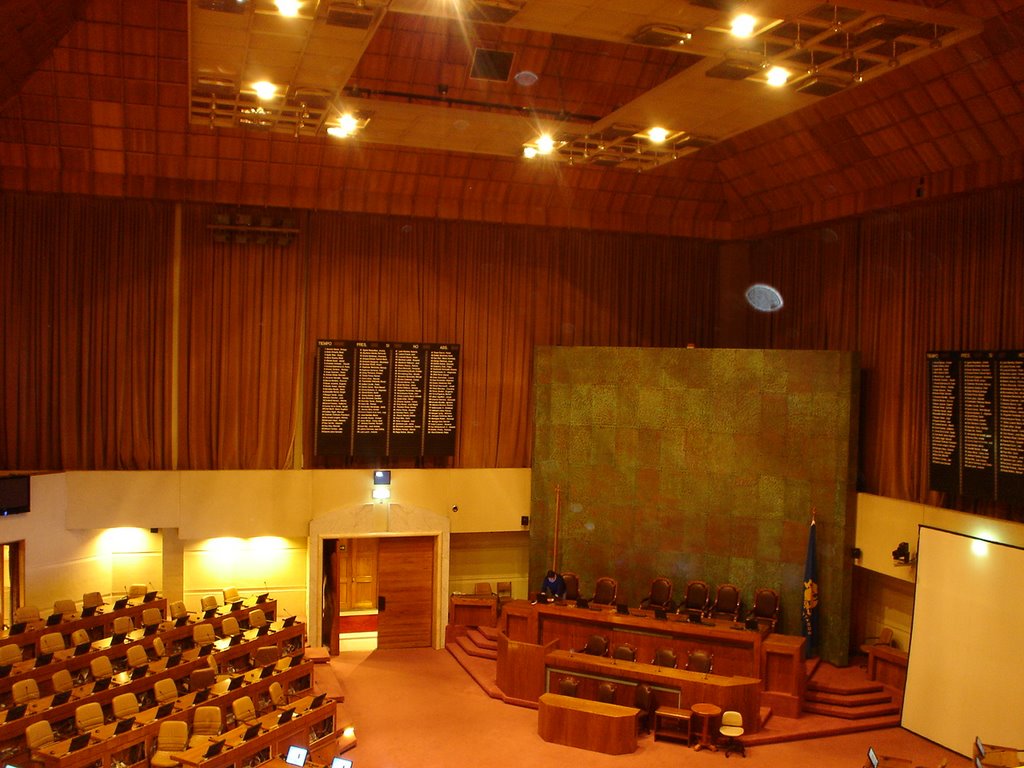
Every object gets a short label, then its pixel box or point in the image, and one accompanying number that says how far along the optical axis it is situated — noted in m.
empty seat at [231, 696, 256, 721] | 9.79
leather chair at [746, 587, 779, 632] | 12.83
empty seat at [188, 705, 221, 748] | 9.47
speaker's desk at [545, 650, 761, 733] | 11.07
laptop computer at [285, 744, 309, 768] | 8.72
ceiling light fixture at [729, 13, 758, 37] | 7.31
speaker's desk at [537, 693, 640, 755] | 10.62
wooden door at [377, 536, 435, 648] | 14.48
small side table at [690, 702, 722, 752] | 10.84
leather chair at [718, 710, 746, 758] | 10.66
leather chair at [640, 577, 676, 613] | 13.35
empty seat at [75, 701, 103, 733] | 9.26
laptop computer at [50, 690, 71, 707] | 9.44
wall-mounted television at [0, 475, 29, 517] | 11.83
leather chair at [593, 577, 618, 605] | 13.60
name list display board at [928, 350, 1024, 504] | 10.76
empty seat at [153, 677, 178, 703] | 10.05
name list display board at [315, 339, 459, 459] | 14.09
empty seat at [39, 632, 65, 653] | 11.01
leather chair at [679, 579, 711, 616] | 13.29
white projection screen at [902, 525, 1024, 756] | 10.41
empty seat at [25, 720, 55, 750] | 8.61
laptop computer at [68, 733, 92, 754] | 8.49
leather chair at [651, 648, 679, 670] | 11.75
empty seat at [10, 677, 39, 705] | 9.53
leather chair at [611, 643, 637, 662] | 11.91
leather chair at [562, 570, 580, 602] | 13.81
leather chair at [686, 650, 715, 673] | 11.61
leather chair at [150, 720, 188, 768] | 9.13
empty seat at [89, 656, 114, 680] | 10.44
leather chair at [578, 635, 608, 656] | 12.21
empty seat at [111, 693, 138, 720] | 9.62
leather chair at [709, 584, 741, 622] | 13.07
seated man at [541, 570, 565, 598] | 13.55
